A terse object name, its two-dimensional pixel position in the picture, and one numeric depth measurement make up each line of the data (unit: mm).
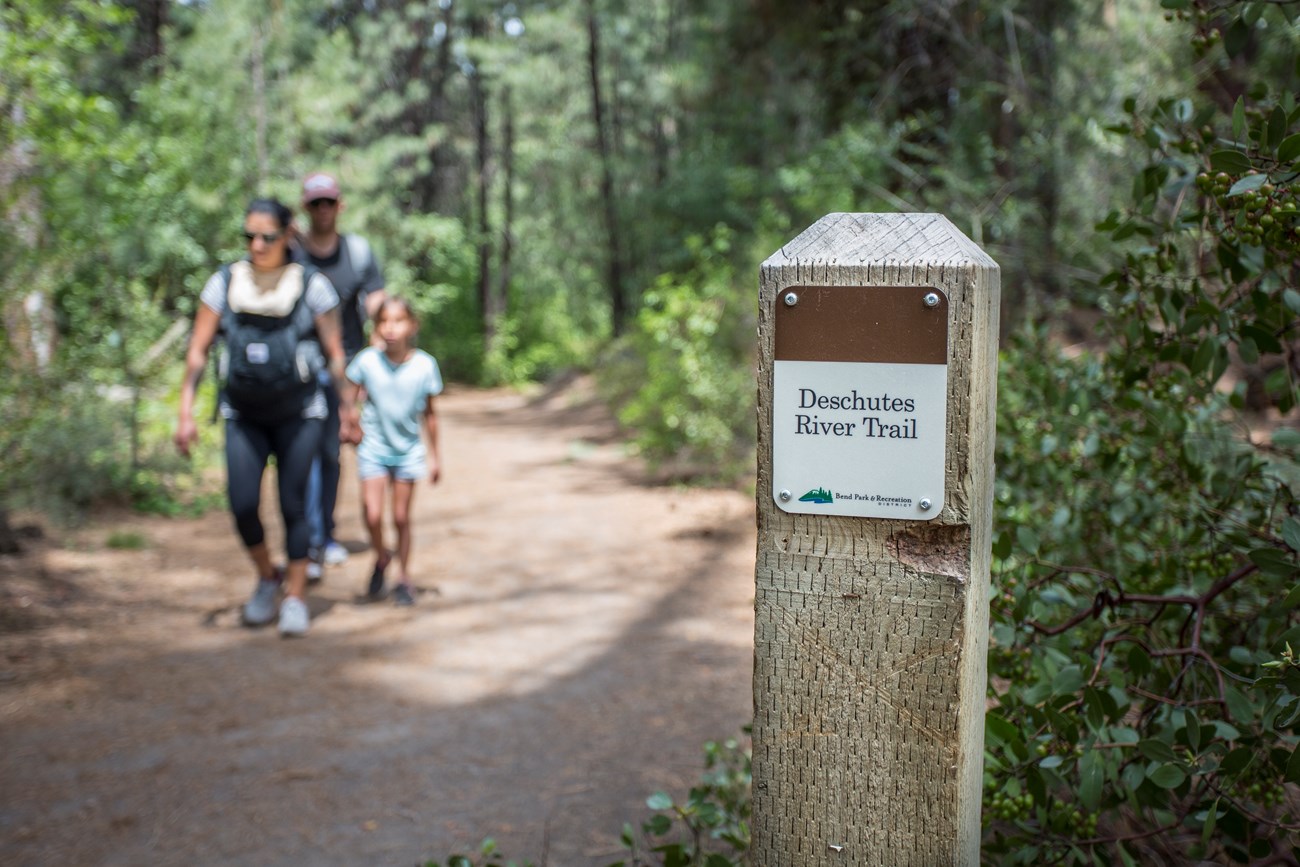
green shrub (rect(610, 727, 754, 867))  2807
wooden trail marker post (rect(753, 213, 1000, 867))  1688
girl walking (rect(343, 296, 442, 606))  6027
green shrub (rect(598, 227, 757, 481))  9727
